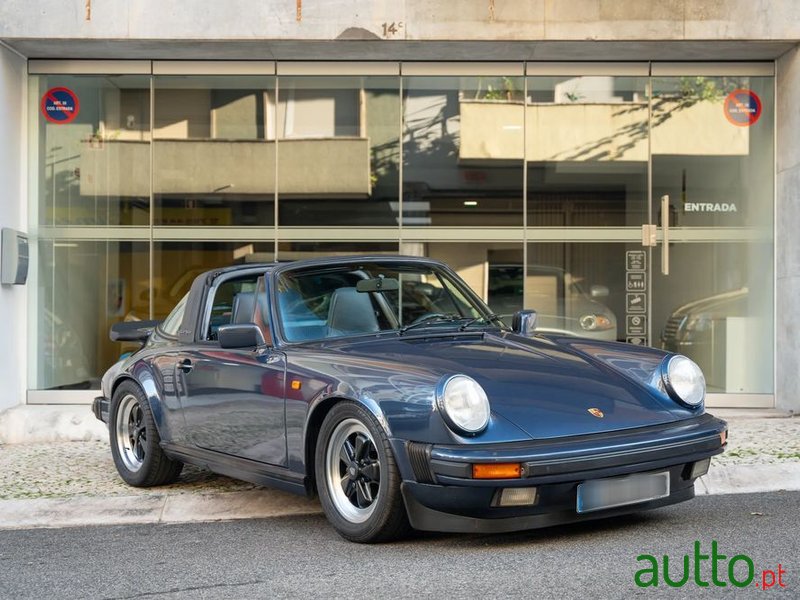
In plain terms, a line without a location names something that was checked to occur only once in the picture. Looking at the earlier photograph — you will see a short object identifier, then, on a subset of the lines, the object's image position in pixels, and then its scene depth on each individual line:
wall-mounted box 10.67
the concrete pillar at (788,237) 10.61
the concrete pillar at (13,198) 10.78
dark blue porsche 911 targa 4.32
